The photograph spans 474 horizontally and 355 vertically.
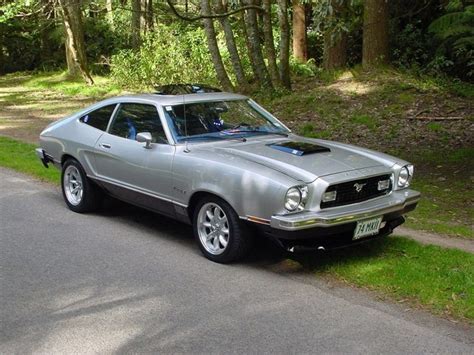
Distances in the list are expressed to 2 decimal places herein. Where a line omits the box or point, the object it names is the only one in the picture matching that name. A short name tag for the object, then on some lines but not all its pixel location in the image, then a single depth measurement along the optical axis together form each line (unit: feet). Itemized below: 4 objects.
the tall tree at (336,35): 34.01
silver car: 17.78
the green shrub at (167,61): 67.00
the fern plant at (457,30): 34.68
